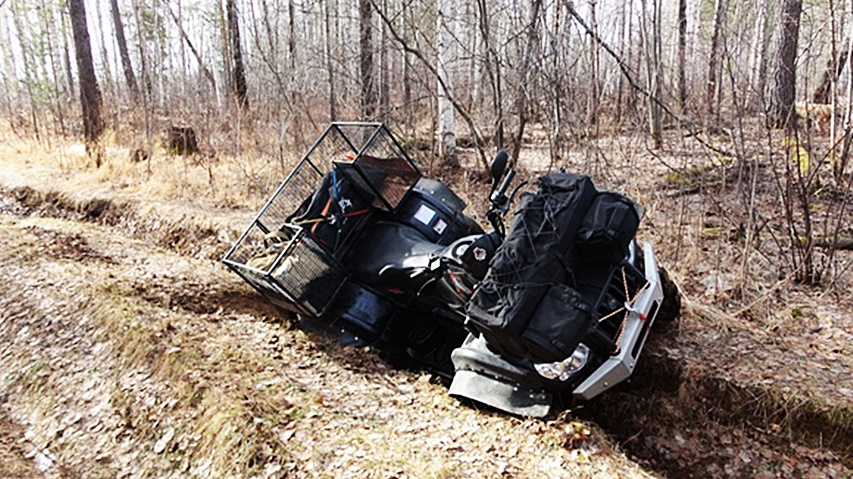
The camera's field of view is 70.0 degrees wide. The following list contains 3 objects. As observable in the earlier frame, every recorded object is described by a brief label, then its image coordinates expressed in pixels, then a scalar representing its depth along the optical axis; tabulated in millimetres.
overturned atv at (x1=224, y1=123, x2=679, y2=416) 3307
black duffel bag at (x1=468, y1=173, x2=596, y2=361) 3176
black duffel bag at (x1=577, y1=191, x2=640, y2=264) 3342
